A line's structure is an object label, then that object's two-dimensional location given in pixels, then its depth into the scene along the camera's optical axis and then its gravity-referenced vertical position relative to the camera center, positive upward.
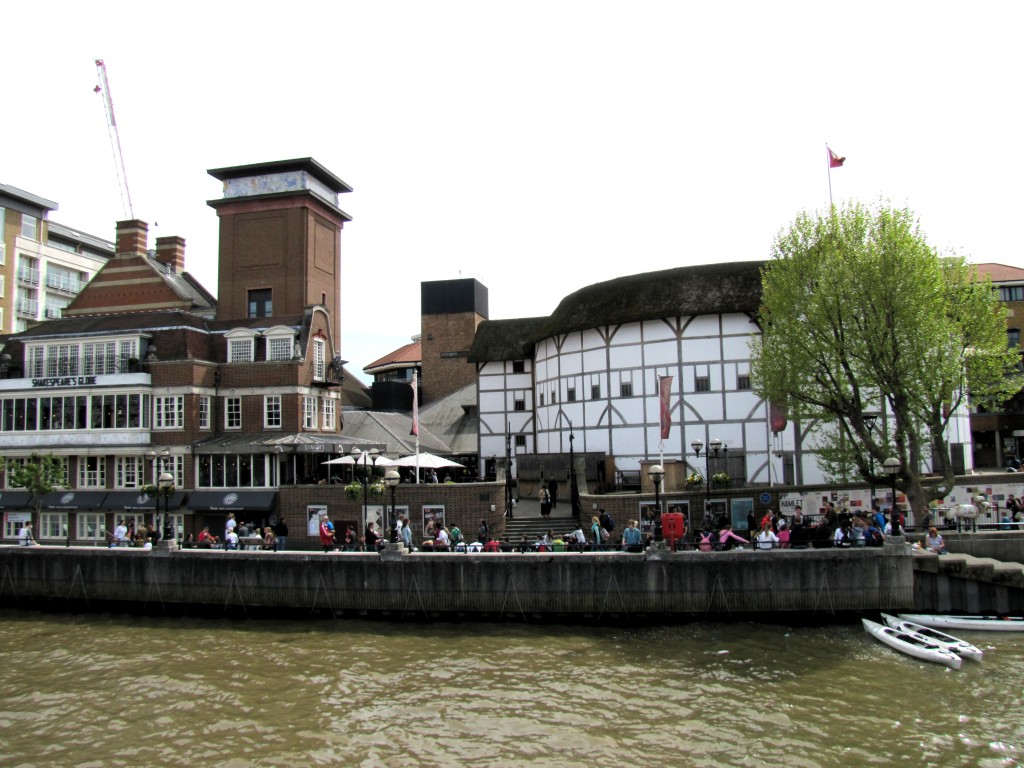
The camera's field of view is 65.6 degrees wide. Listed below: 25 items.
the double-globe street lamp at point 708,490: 27.12 -1.50
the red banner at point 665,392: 33.00 +2.34
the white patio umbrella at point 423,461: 31.14 -0.25
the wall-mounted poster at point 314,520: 33.12 -2.59
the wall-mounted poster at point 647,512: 28.56 -2.26
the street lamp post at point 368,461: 27.02 -0.18
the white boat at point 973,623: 20.56 -4.74
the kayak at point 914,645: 17.73 -4.74
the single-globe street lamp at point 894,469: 22.25 -0.75
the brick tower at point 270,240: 42.59 +11.93
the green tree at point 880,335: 25.19 +3.49
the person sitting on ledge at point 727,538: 23.17 -2.66
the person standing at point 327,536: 25.80 -2.56
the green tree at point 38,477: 34.09 -0.50
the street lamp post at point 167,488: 25.03 -0.83
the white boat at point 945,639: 18.12 -4.68
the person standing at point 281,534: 27.05 -2.73
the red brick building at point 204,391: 36.50 +3.41
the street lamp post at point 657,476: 21.66 -0.75
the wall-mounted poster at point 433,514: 30.95 -2.32
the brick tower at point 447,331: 60.75 +9.58
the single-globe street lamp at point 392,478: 23.58 -0.66
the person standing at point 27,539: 29.32 -2.73
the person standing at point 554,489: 35.00 -1.70
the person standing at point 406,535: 25.20 -2.55
